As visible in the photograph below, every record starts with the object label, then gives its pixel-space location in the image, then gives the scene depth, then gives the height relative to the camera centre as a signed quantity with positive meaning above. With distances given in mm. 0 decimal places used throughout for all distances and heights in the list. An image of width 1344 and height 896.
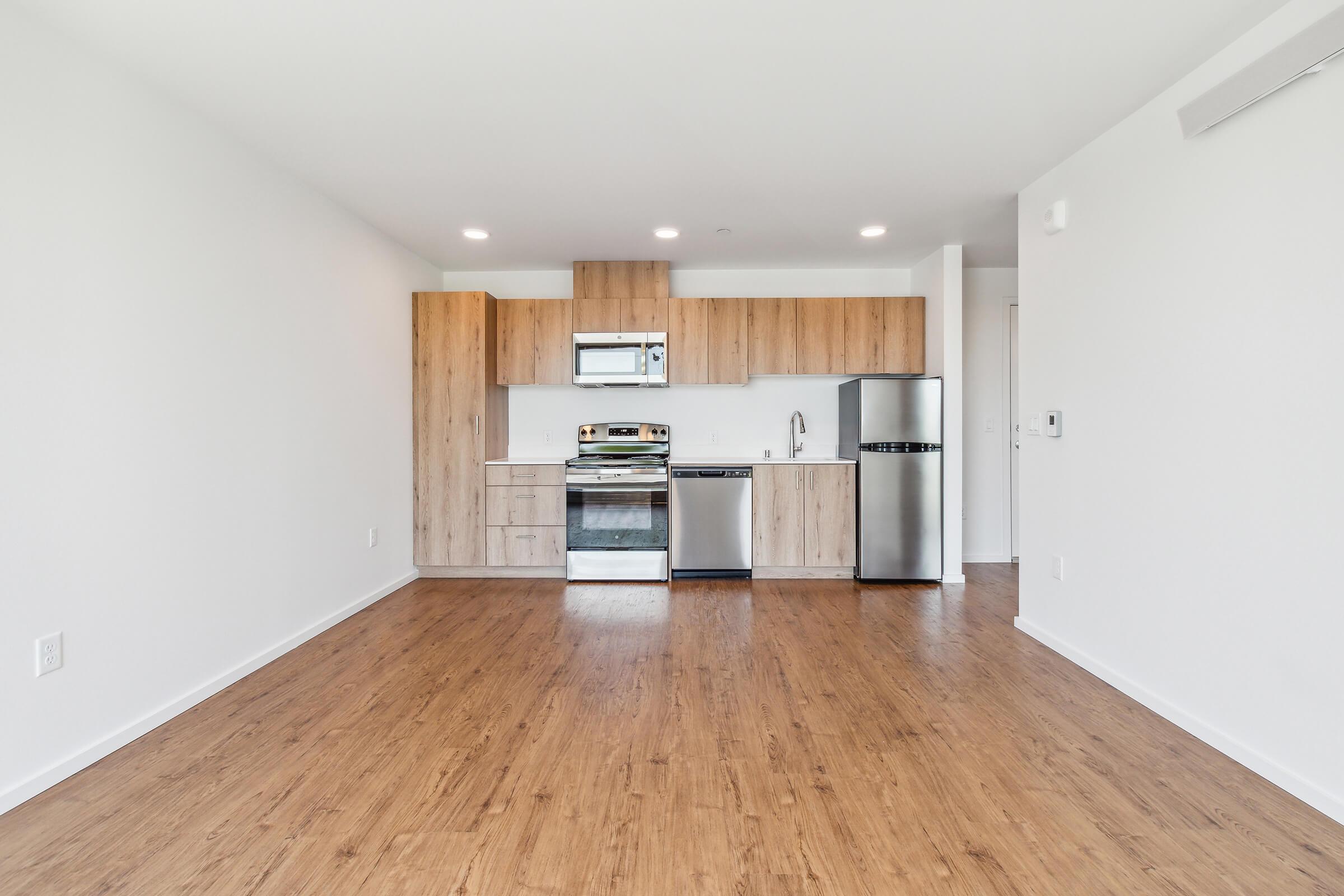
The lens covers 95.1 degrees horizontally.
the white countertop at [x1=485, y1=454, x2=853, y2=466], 4457 -100
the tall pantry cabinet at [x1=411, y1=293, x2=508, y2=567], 4434 +173
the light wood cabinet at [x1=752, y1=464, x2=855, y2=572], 4461 -495
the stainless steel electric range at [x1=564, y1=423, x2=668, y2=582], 4445 -535
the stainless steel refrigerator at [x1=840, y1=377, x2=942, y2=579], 4352 -227
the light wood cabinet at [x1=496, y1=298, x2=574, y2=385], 4641 +814
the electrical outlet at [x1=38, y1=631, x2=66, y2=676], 1879 -645
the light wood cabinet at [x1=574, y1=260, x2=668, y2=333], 4602 +1127
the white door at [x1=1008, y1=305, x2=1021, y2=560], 4875 +503
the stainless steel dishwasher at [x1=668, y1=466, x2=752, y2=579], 4461 -537
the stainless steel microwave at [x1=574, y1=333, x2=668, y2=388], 4574 +675
